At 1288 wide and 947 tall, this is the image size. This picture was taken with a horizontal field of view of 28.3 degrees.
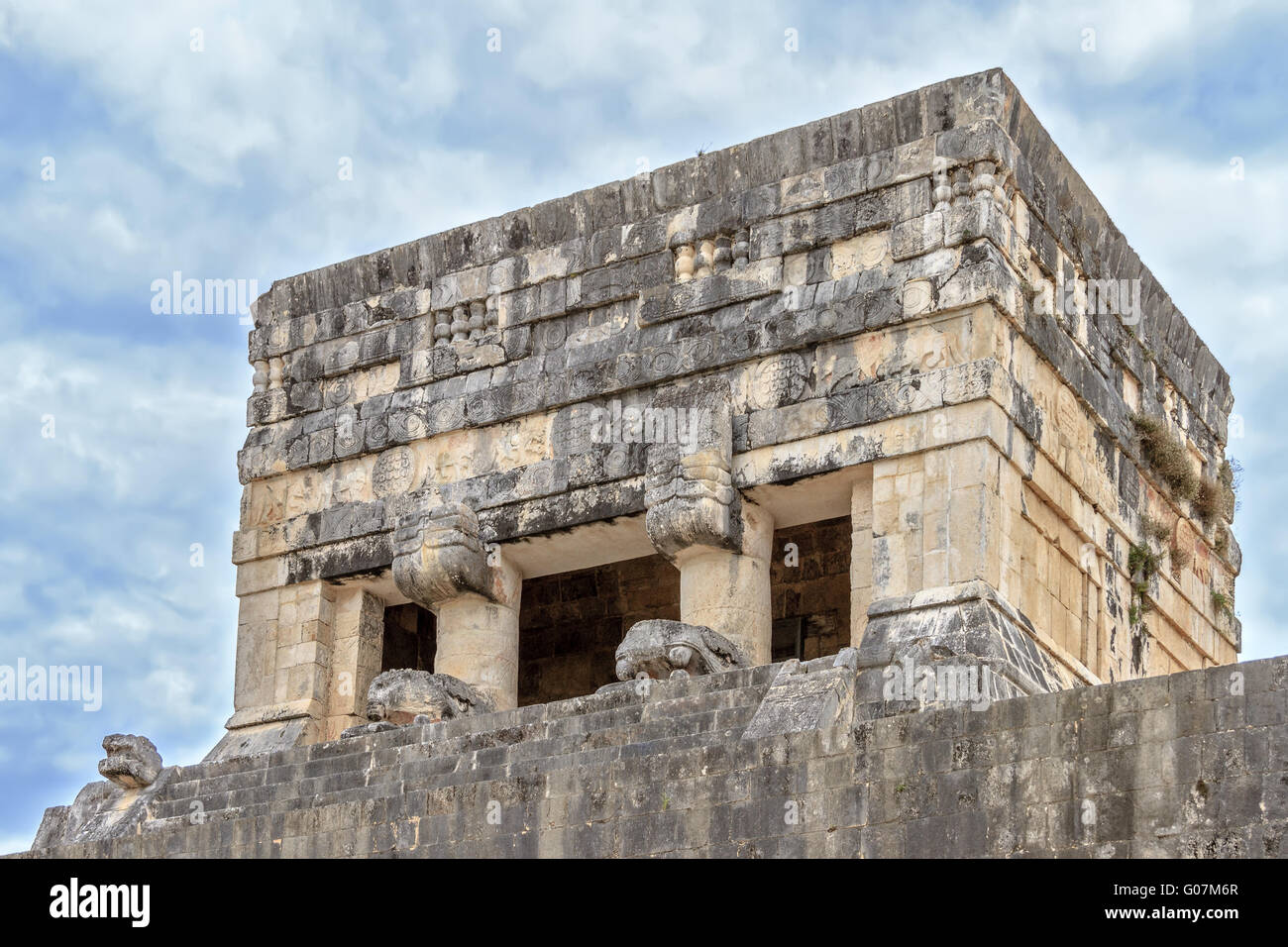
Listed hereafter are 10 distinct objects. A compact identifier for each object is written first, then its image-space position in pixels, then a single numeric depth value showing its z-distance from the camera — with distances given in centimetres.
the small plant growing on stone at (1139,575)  2361
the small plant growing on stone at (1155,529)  2402
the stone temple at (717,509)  1802
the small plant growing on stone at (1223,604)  2567
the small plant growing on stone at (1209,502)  2522
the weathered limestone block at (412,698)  2155
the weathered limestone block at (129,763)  2225
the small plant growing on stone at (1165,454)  2406
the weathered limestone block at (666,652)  2036
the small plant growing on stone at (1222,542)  2580
